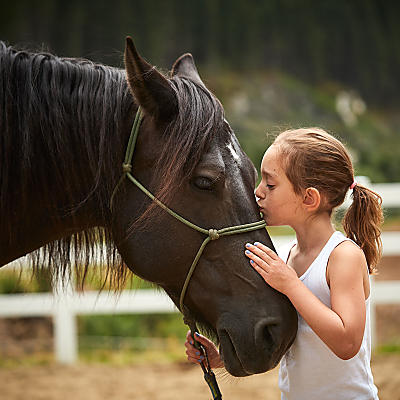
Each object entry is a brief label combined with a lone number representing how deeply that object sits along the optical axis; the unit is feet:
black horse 7.54
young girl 7.36
